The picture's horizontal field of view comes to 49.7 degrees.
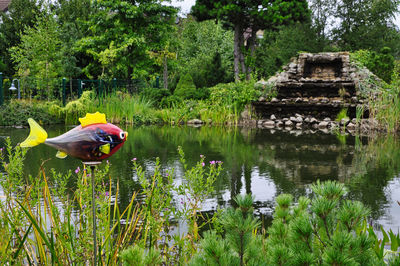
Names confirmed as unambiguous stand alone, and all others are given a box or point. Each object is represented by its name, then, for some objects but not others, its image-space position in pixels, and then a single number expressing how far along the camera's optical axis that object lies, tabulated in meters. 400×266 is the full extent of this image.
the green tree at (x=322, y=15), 29.20
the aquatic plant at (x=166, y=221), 2.48
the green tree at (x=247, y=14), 20.05
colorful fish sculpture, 1.87
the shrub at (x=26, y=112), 14.22
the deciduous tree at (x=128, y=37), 20.07
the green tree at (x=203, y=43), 28.16
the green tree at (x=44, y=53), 19.06
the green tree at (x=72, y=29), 20.55
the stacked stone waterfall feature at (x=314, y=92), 15.27
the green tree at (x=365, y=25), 27.33
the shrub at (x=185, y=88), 17.43
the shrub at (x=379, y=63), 18.27
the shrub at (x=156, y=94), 17.28
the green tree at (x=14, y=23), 25.70
